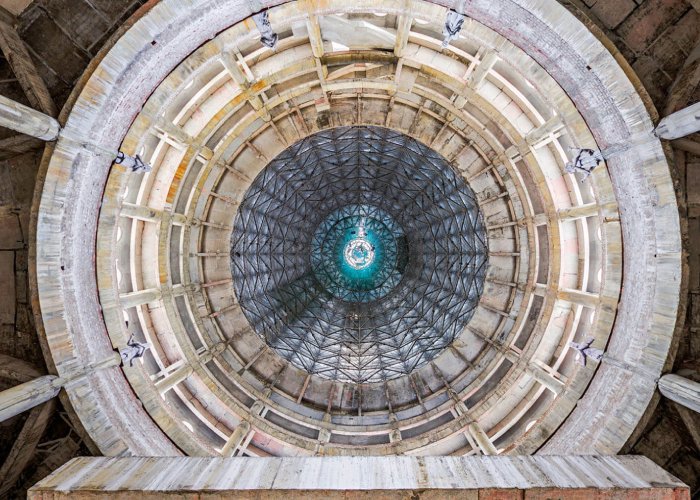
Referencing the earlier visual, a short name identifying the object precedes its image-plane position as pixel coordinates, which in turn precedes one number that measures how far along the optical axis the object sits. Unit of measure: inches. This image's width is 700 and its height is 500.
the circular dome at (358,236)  420.2
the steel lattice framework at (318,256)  802.8
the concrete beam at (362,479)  322.3
